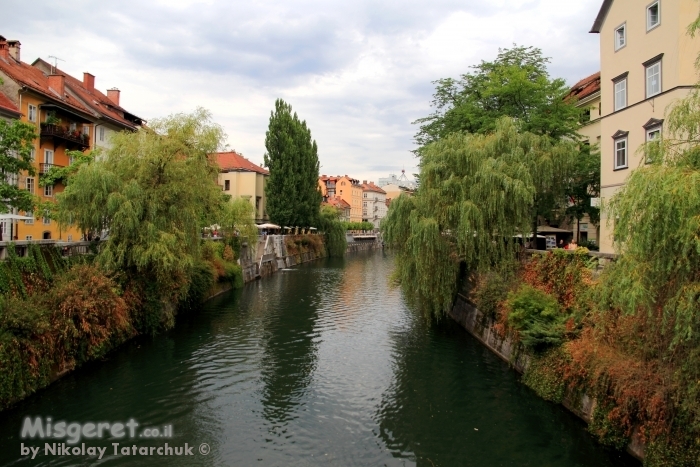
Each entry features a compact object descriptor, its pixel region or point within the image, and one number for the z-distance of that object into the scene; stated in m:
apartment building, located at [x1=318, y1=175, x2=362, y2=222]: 123.12
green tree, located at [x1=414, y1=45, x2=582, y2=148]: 25.95
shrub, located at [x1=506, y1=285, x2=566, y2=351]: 13.16
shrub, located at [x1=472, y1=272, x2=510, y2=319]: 17.48
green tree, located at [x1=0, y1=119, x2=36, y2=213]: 18.08
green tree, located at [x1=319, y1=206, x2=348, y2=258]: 66.62
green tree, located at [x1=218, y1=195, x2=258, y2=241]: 37.62
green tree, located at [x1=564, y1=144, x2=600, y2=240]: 25.19
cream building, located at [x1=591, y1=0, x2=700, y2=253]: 17.59
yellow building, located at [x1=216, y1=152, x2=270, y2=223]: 61.34
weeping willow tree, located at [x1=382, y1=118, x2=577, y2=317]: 18.48
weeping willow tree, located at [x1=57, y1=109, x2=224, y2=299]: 18.78
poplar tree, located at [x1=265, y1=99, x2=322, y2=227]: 54.41
